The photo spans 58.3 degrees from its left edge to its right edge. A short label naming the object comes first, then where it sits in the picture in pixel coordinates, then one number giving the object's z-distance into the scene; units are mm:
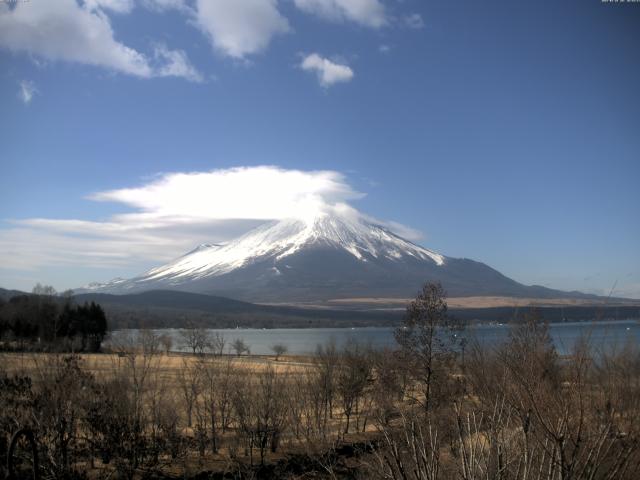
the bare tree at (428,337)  25672
